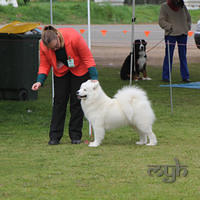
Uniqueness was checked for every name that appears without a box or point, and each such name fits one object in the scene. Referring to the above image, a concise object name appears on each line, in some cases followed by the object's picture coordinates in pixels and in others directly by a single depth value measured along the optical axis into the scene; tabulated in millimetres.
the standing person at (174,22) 25465
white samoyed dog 13203
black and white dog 26884
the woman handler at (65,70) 12972
